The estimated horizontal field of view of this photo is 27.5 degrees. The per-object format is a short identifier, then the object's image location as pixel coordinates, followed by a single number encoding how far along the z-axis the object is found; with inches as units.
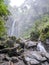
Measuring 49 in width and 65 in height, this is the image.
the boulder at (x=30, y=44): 341.5
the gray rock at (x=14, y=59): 264.4
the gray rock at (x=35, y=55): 276.0
